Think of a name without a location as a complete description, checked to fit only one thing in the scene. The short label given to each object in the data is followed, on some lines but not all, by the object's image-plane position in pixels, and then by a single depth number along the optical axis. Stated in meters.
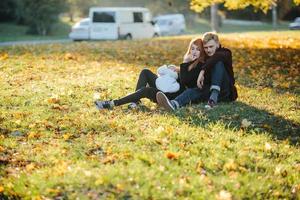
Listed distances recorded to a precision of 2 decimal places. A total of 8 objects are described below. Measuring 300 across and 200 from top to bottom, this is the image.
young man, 12.03
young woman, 12.06
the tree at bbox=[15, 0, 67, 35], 60.68
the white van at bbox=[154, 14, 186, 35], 69.27
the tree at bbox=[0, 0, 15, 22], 67.11
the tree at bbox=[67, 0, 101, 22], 83.71
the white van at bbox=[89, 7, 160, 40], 46.32
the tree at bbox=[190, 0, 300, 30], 25.45
